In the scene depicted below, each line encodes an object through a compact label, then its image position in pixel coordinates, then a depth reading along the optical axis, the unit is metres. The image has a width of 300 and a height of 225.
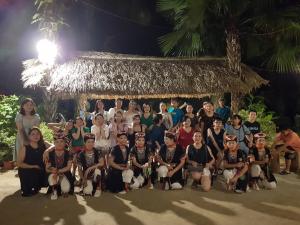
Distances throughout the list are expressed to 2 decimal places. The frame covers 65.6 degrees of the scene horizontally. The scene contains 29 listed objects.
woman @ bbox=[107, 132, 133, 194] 4.27
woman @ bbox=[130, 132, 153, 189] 4.46
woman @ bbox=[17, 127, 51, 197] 4.16
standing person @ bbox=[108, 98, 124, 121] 5.65
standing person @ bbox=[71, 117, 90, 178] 4.79
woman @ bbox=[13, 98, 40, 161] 4.42
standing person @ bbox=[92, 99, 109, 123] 5.57
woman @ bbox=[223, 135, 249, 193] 4.31
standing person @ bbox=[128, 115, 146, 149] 5.02
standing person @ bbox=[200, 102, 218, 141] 5.17
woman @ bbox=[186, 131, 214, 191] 4.44
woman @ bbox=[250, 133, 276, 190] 4.45
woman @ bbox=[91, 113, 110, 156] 4.87
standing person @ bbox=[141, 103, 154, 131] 5.34
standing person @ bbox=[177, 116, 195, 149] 4.93
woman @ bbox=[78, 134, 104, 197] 4.18
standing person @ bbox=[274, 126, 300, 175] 5.22
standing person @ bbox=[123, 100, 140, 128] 5.47
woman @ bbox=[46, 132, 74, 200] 4.08
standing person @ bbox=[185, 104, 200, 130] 5.25
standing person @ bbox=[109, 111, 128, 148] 5.03
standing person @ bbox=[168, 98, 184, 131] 6.03
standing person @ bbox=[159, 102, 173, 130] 5.78
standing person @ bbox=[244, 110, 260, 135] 5.00
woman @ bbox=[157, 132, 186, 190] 4.39
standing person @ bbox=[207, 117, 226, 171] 4.83
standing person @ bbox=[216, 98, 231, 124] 5.79
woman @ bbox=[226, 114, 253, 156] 4.81
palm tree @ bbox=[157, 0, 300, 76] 6.49
